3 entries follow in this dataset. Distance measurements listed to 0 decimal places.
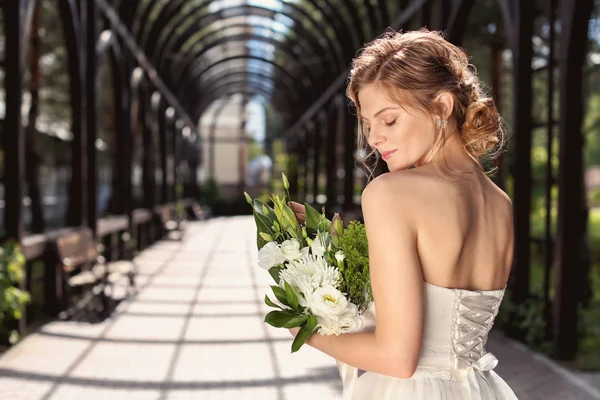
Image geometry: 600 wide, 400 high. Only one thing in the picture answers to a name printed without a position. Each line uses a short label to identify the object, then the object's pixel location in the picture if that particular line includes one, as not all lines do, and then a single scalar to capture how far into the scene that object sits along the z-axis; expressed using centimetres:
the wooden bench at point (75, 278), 652
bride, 119
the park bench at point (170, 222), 1575
